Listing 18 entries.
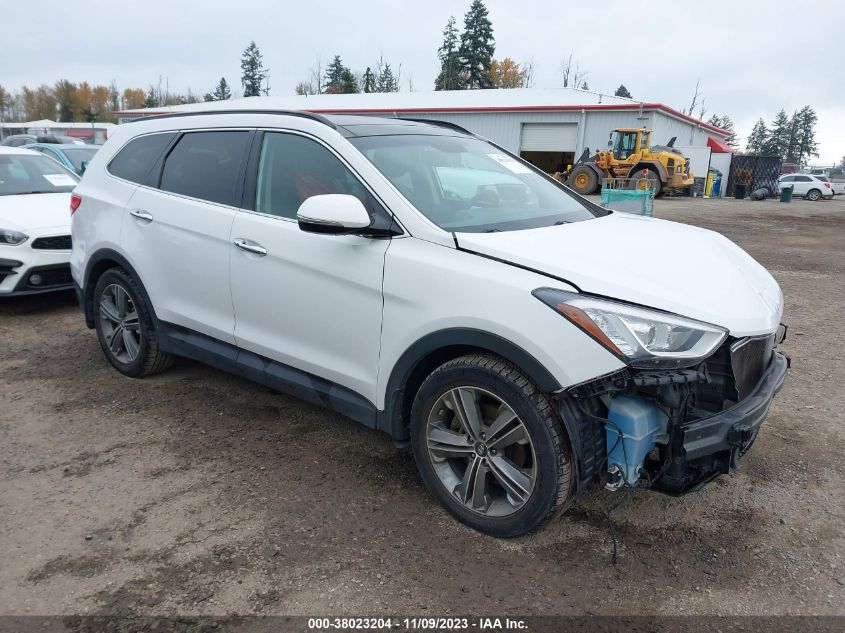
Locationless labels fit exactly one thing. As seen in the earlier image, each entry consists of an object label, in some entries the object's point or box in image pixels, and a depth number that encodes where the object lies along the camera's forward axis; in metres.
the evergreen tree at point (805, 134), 92.69
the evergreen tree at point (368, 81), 78.31
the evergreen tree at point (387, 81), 84.94
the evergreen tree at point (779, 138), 93.21
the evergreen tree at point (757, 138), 100.98
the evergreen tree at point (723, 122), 109.43
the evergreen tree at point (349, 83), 70.56
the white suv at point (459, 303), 2.51
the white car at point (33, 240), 6.22
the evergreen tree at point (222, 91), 91.56
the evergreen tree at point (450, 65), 68.81
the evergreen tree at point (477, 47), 67.62
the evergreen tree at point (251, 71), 89.86
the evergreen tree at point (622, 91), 87.65
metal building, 32.38
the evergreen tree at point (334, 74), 82.94
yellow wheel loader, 27.25
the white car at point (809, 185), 33.99
